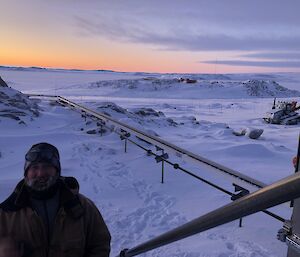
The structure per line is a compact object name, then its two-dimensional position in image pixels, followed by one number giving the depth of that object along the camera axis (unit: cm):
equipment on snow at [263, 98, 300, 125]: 1320
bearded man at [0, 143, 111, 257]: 153
